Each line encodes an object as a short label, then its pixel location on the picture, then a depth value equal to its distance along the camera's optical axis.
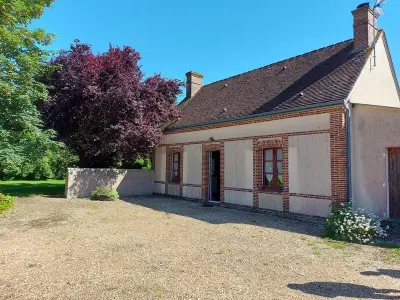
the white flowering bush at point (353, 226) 6.94
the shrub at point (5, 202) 9.66
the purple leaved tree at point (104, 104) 12.95
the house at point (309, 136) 8.62
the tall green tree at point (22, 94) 10.78
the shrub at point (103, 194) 13.52
